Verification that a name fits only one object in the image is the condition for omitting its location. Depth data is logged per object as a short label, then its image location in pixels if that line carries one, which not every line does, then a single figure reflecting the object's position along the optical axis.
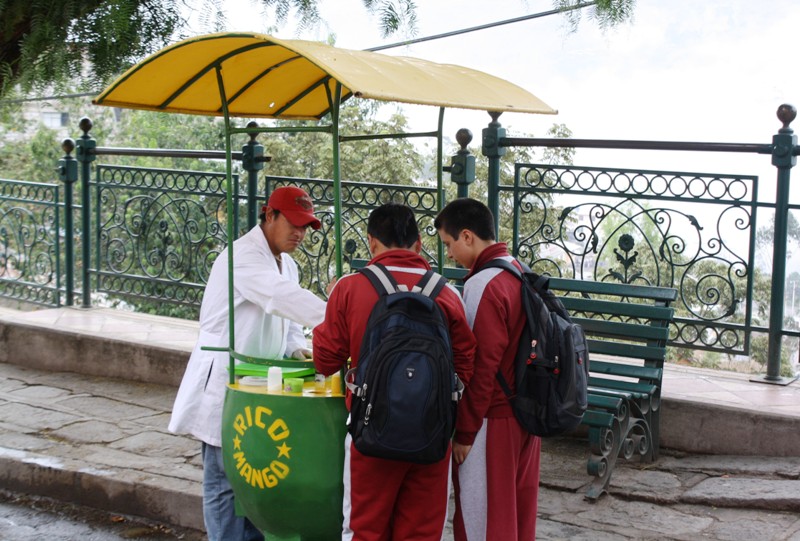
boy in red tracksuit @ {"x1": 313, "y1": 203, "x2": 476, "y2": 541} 3.45
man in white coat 4.11
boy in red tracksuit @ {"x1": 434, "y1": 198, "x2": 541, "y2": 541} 3.59
